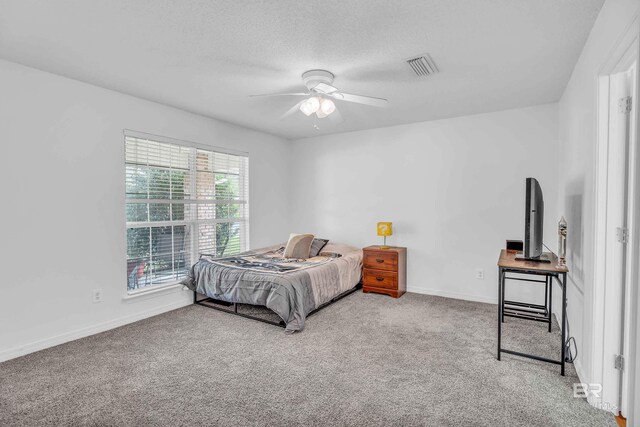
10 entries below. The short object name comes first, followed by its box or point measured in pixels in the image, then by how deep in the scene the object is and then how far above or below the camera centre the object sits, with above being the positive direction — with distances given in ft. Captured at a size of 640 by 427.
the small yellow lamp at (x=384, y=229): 15.43 -1.02
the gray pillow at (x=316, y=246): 15.79 -1.89
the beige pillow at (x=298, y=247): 15.07 -1.84
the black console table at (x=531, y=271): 7.66 -1.50
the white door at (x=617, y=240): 6.40 -0.65
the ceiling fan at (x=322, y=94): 9.44 +3.31
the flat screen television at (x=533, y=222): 8.59 -0.39
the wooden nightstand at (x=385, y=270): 14.74 -2.89
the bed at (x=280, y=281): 11.09 -2.78
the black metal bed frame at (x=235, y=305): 11.70 -4.04
